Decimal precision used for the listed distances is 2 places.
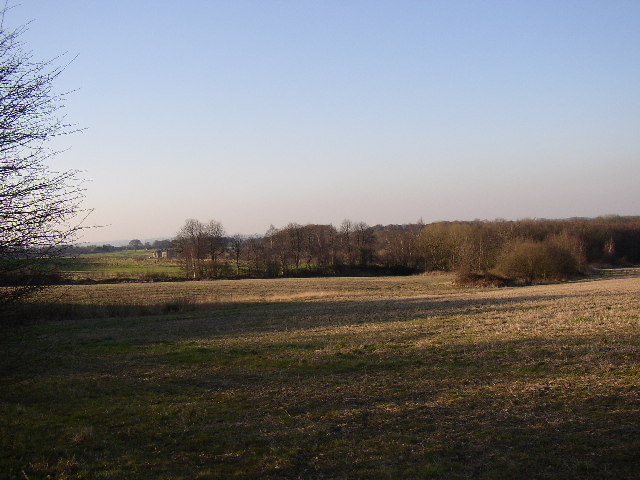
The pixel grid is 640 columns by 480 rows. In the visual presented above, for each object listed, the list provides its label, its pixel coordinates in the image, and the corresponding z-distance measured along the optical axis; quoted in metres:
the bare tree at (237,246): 86.12
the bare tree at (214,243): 80.31
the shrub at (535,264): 53.50
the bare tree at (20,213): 6.62
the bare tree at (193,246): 77.81
